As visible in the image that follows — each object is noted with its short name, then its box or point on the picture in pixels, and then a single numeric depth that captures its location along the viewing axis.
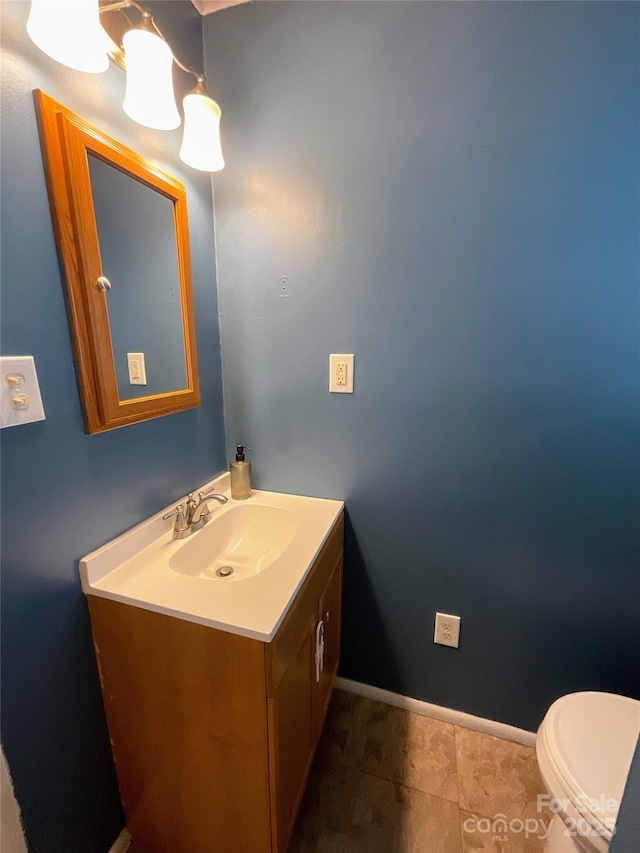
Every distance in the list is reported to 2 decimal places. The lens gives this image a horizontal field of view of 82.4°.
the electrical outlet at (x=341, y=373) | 1.20
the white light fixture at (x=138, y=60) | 0.64
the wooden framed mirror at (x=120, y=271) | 0.75
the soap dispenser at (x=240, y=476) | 1.31
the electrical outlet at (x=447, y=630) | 1.27
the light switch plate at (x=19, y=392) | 0.66
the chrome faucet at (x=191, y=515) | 1.06
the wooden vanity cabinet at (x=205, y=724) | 0.76
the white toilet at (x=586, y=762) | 0.77
